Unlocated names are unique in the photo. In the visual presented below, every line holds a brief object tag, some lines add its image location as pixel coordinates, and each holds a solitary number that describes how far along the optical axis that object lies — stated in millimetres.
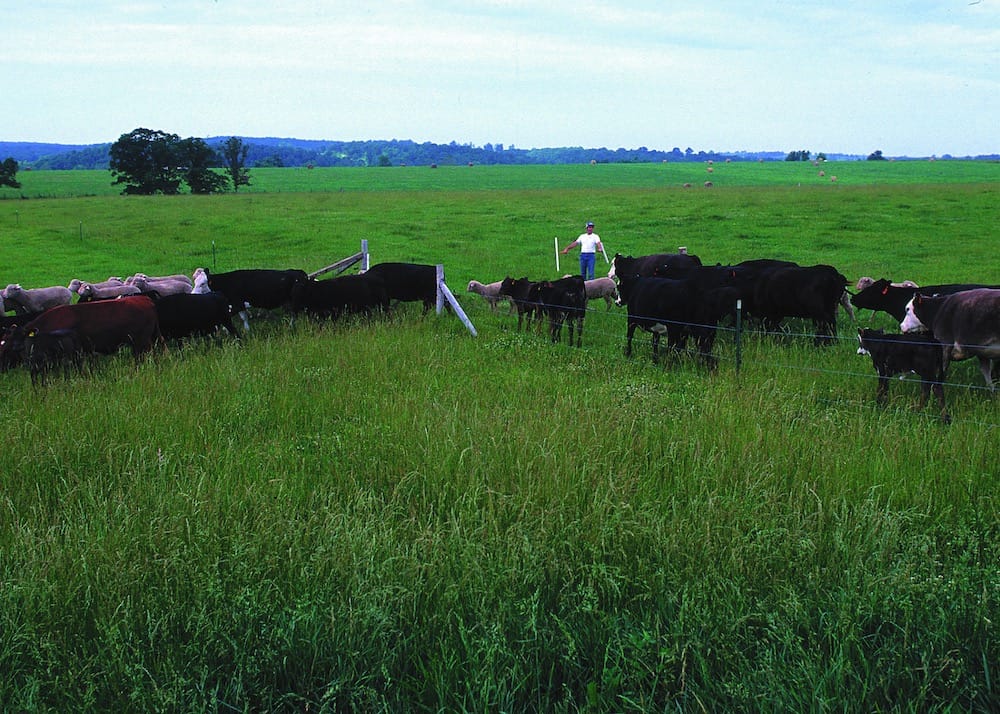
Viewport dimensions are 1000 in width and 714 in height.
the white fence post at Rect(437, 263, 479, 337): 14258
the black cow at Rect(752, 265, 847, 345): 14047
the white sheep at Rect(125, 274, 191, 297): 16562
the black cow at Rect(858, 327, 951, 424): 9672
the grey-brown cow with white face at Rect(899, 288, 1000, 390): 9773
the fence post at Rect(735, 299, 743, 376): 10711
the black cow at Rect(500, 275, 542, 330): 15210
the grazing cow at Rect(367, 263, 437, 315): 16938
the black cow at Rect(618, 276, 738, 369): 12805
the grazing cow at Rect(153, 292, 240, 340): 13758
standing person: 20781
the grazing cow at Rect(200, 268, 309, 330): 16000
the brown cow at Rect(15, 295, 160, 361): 11961
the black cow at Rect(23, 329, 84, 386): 11148
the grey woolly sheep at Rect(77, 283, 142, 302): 15281
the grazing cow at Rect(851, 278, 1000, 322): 12461
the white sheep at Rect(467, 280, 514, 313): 18109
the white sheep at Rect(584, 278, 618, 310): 18125
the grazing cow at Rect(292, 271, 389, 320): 15719
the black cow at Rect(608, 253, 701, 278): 18128
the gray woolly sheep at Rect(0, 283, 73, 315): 16938
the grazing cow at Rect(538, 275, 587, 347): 14125
